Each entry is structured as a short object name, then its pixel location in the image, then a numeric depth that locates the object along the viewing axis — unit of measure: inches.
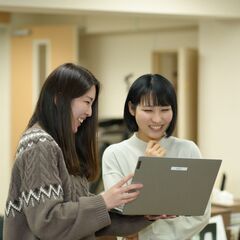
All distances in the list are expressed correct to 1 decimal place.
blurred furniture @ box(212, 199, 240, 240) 160.3
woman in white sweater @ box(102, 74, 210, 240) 110.7
